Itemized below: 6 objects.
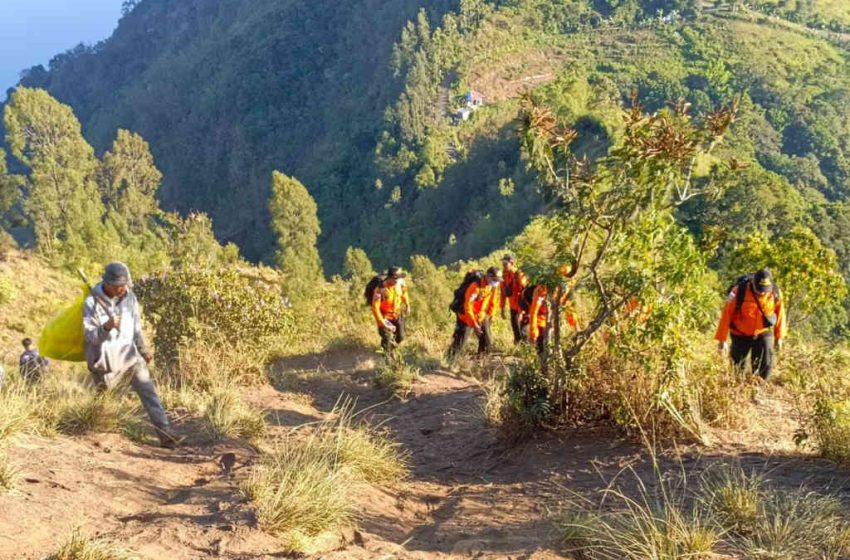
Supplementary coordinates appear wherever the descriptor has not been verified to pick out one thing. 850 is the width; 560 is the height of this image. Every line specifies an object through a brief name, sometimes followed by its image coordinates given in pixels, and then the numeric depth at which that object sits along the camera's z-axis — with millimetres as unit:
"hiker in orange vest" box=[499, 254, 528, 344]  9031
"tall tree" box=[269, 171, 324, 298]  40719
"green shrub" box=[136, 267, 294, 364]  7586
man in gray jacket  4547
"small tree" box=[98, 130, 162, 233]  47594
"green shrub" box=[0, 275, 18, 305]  17859
